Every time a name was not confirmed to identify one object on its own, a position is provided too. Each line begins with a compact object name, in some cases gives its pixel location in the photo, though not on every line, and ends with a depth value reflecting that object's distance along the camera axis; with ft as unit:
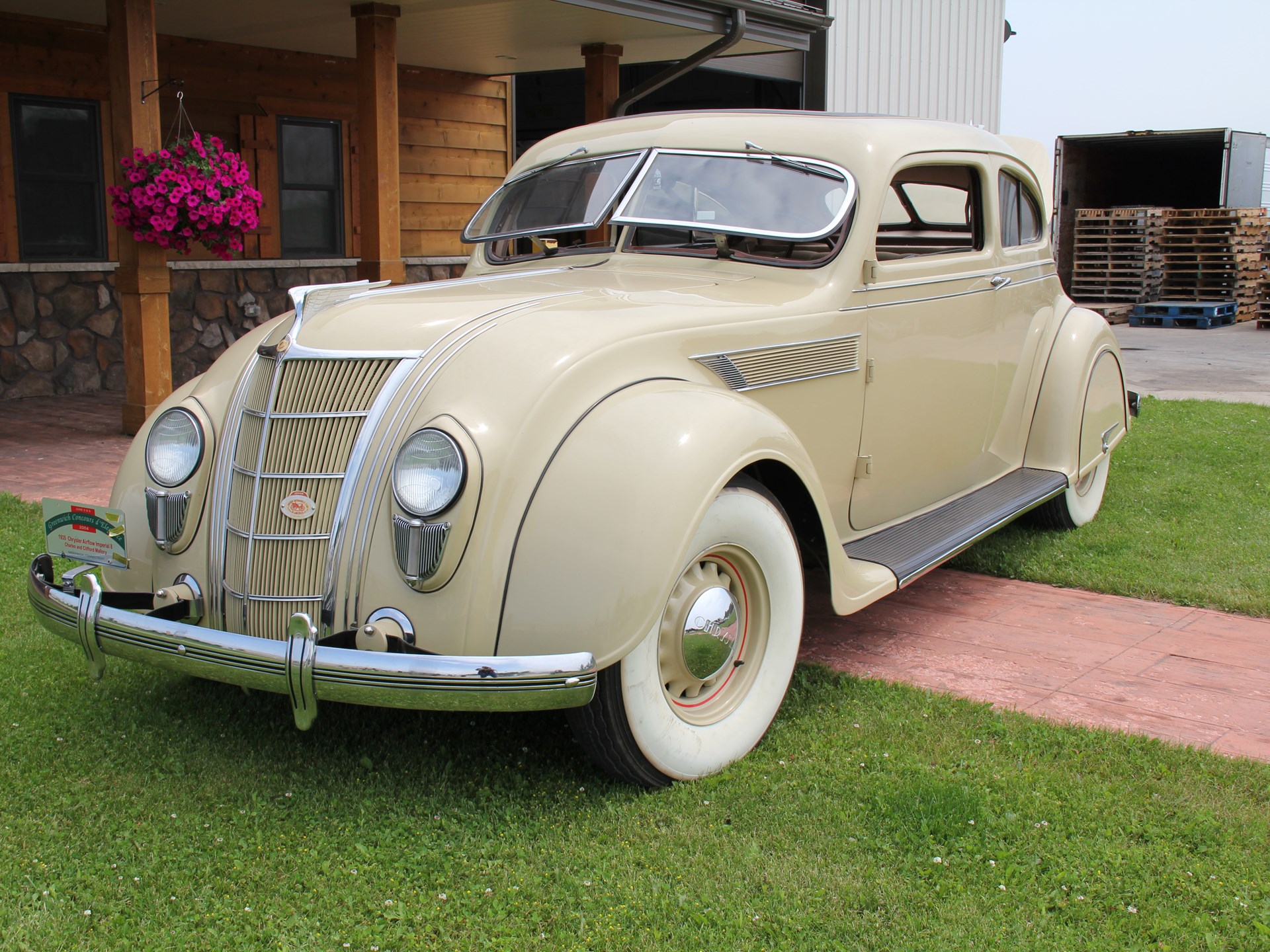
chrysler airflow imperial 8.45
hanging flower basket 22.57
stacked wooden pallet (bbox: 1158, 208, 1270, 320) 56.49
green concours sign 9.73
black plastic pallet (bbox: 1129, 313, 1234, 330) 54.70
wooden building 26.43
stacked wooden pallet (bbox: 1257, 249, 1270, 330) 52.44
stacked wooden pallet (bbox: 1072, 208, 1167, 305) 57.93
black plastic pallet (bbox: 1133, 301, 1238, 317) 54.34
